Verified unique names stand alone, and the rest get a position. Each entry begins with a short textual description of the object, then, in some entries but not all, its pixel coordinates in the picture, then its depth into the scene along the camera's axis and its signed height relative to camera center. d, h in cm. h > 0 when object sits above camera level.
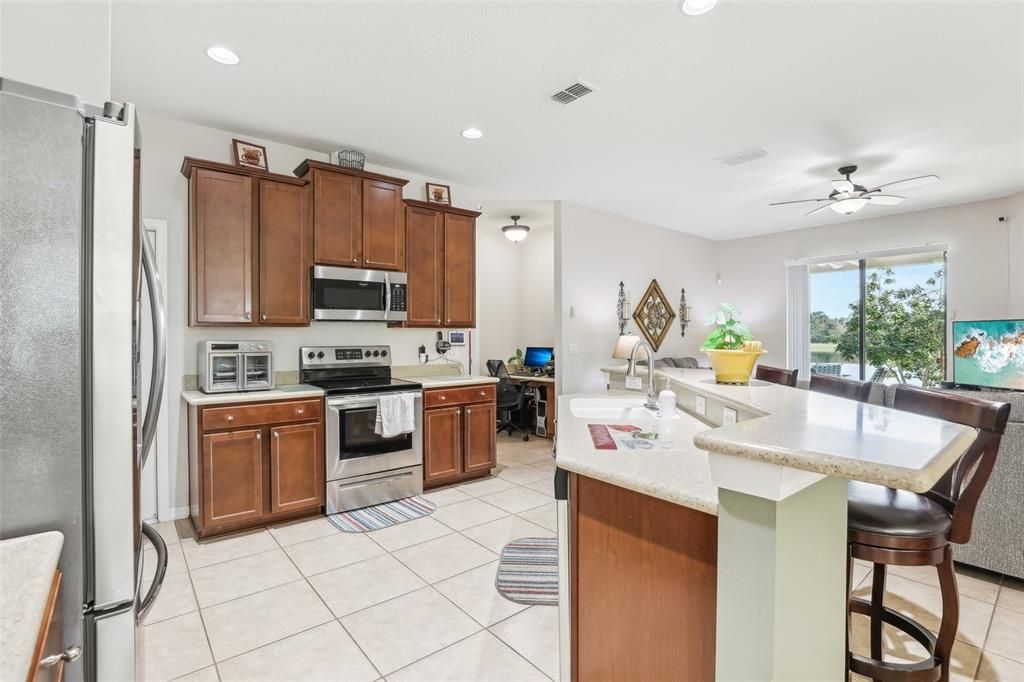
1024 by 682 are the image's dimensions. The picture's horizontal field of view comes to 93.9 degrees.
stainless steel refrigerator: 91 -3
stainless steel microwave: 357 +35
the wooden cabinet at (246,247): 316 +64
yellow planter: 223 -12
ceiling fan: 420 +128
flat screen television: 443 -14
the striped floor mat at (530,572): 239 -127
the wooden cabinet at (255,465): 296 -82
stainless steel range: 341 -74
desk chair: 591 -74
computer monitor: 673 -25
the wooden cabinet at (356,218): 355 +95
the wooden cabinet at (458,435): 395 -82
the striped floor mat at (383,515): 325 -127
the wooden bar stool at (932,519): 124 -49
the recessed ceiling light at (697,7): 214 +151
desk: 609 -72
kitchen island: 87 -44
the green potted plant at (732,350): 223 -5
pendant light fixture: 636 +143
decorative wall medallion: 630 +32
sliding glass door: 566 +27
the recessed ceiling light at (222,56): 248 +150
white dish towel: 355 -58
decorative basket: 370 +141
